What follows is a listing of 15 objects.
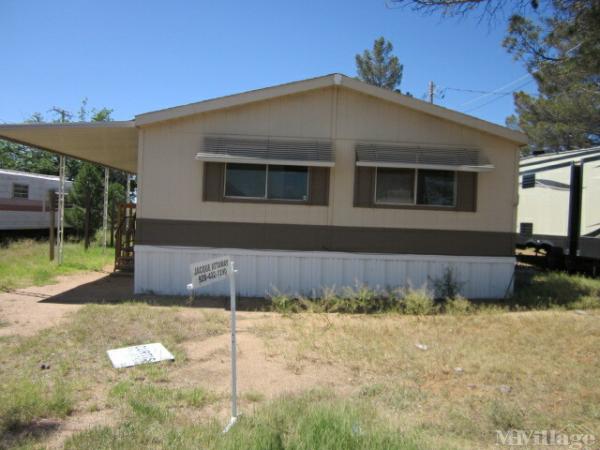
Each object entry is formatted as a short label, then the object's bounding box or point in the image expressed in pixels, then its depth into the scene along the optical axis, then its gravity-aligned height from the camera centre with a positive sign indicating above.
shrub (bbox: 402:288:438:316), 7.72 -1.37
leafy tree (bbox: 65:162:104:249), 19.12 +0.39
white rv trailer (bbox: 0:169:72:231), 17.45 +0.17
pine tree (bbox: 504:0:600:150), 6.39 +2.80
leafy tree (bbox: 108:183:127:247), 19.23 +0.38
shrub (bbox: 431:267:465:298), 8.97 -1.17
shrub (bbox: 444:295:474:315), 7.71 -1.40
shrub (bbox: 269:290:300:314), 7.82 -1.51
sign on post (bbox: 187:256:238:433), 3.72 -0.52
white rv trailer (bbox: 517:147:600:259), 10.80 +0.66
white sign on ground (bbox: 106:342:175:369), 5.08 -1.62
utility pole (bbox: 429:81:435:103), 27.08 +7.43
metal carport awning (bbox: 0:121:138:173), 8.63 +1.37
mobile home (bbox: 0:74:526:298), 8.70 +0.53
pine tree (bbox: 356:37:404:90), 30.31 +9.67
